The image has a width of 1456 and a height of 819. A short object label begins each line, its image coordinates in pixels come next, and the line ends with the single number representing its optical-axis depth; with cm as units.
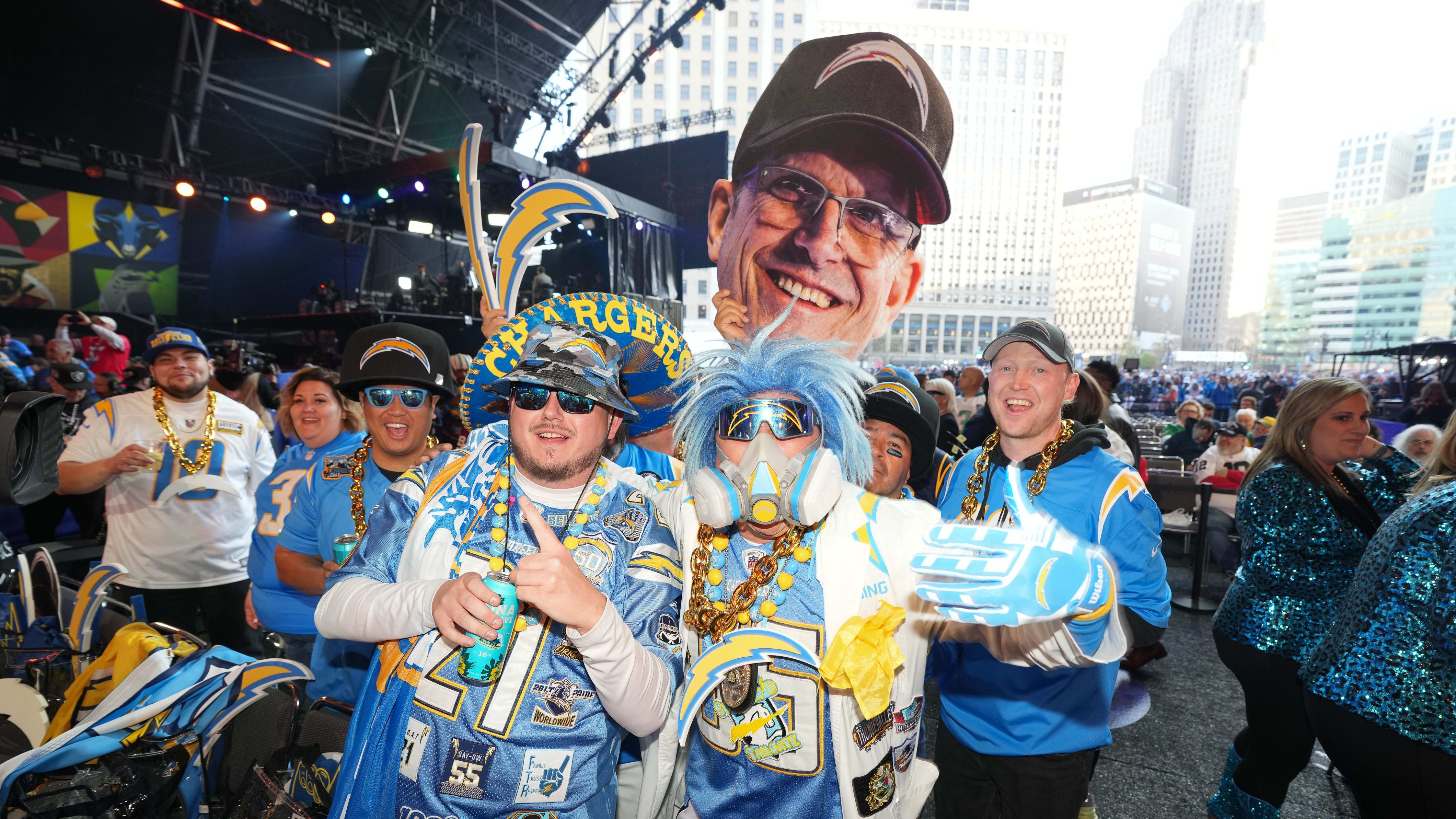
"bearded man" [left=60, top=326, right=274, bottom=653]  317
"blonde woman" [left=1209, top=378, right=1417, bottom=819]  233
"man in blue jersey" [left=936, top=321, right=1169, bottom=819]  188
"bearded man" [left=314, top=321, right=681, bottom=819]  132
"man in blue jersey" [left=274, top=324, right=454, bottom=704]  237
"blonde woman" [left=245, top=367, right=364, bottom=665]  258
